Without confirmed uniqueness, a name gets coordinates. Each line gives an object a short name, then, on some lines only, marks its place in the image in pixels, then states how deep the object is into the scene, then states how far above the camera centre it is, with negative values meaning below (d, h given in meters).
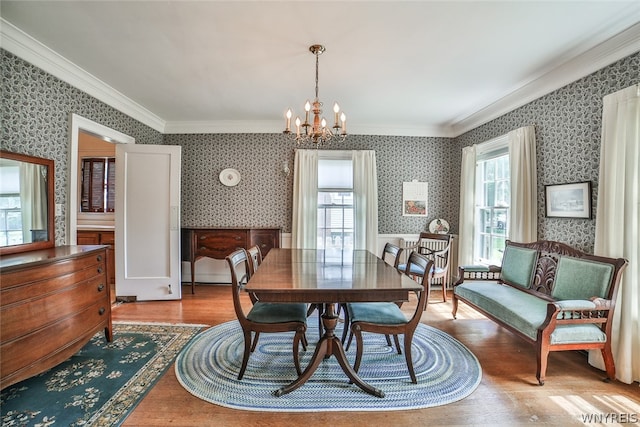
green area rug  1.67 -1.22
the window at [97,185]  4.64 +0.42
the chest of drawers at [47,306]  1.66 -0.67
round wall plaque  4.50 +0.55
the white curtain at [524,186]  2.97 +0.29
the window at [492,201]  3.61 +0.17
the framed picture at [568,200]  2.45 +0.13
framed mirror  2.12 +0.05
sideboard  4.09 -0.44
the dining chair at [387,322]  1.95 -0.78
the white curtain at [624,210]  2.01 +0.03
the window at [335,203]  4.55 +0.15
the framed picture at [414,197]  4.58 +0.25
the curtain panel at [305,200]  4.40 +0.19
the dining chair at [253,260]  2.38 -0.45
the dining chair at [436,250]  3.64 -0.56
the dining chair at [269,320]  1.98 -0.78
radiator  4.34 -0.58
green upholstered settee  2.02 -0.74
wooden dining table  1.67 -0.46
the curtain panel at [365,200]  4.42 +0.19
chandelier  2.30 +0.75
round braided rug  1.83 -1.23
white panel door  3.68 -0.16
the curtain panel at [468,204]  4.03 +0.13
